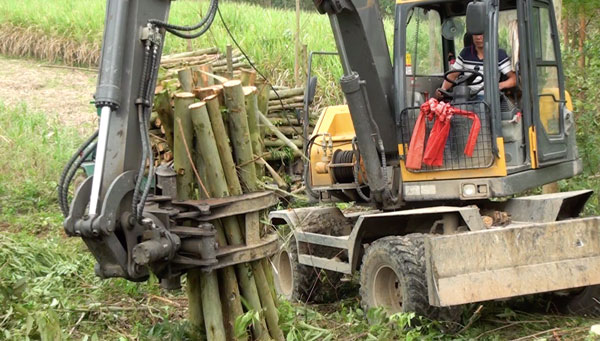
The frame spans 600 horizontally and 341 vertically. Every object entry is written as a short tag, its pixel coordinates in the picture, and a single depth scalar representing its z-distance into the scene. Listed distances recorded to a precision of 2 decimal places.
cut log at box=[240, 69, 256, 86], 6.20
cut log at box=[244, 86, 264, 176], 5.92
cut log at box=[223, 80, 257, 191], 5.70
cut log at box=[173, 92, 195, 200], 5.57
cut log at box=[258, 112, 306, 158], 6.20
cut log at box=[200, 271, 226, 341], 5.58
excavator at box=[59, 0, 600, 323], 6.62
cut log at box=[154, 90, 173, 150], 5.84
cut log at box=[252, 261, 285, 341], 5.82
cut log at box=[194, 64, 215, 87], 6.05
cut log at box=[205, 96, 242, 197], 5.58
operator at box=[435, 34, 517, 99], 7.39
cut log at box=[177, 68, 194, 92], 5.81
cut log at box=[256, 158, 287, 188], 5.95
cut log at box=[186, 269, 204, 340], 5.73
